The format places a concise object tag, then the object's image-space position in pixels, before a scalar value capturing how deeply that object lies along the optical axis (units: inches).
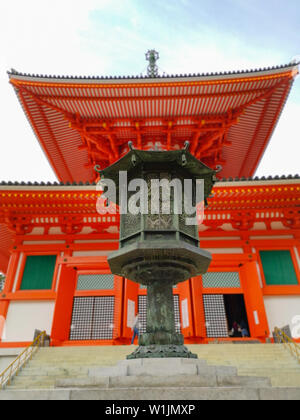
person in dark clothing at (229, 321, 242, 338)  500.1
